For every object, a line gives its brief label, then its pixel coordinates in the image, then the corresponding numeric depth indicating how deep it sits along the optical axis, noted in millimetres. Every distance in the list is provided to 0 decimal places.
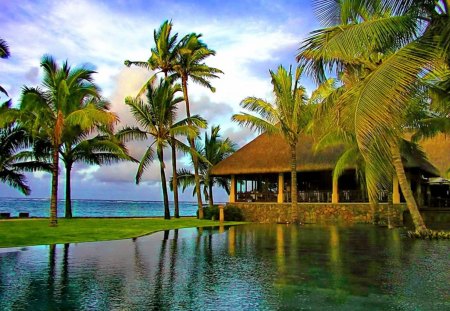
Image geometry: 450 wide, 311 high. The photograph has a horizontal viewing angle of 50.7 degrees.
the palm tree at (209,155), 32938
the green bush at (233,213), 26734
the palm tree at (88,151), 23422
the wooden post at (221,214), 25734
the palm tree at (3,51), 13891
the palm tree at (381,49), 6371
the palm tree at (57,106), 16516
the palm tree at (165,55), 25984
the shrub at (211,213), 26547
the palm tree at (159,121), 25281
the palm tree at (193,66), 25844
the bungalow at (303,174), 24625
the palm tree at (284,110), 22344
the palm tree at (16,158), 22672
